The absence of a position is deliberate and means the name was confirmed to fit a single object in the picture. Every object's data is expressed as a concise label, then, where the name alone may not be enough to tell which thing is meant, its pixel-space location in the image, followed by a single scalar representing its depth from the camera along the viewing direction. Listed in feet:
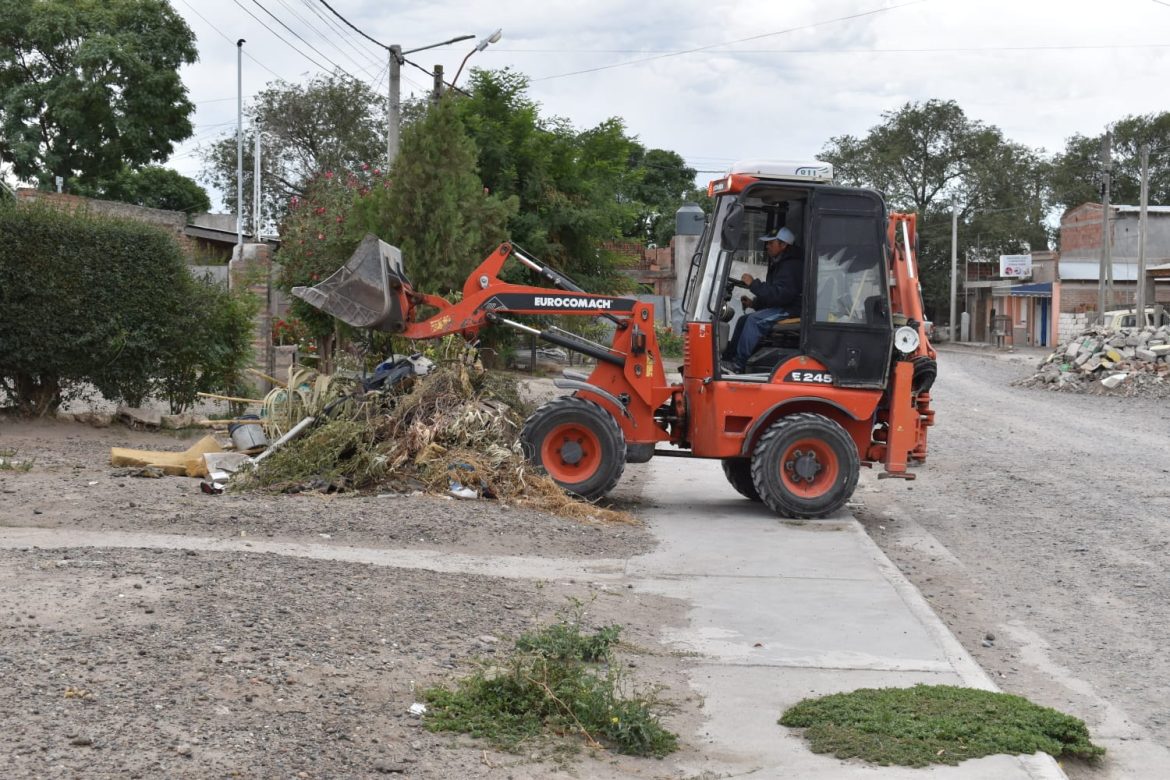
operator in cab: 39.86
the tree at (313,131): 191.31
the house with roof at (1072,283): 204.74
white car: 146.94
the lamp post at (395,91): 75.25
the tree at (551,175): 90.58
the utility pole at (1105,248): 157.45
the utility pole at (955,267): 231.50
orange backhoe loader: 39.11
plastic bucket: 42.50
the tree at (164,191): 204.21
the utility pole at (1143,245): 148.46
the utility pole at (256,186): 158.98
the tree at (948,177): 263.49
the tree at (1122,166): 270.26
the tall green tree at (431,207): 62.18
